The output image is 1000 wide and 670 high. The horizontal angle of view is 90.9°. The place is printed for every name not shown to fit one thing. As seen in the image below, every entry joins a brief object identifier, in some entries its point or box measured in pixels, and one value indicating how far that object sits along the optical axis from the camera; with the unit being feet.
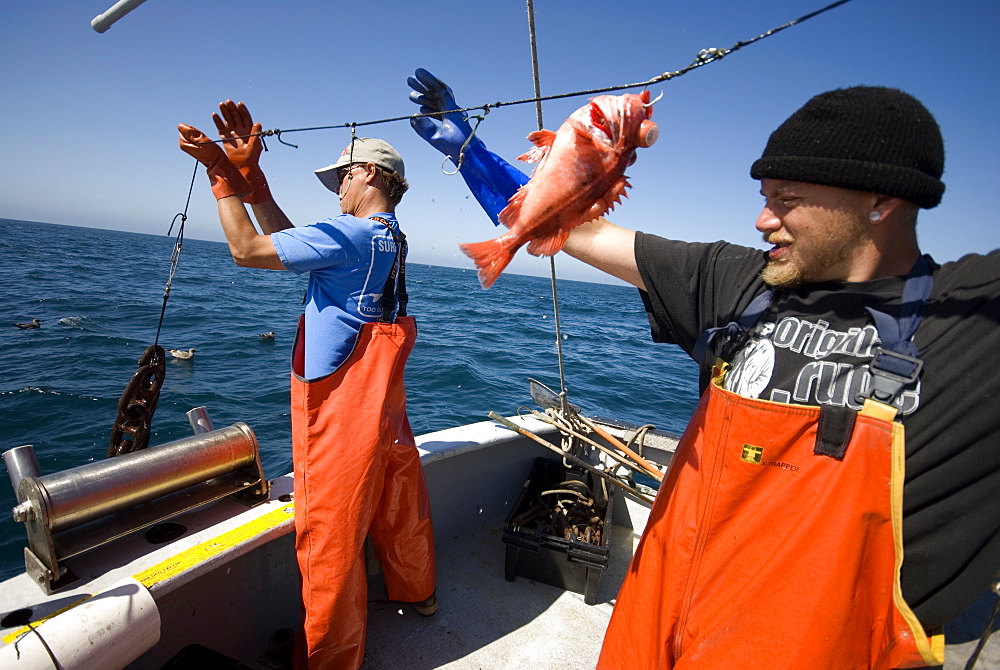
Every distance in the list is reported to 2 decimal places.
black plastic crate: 10.87
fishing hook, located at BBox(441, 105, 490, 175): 6.70
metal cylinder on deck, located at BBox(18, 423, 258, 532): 6.50
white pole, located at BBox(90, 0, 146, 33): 6.07
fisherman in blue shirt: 7.37
